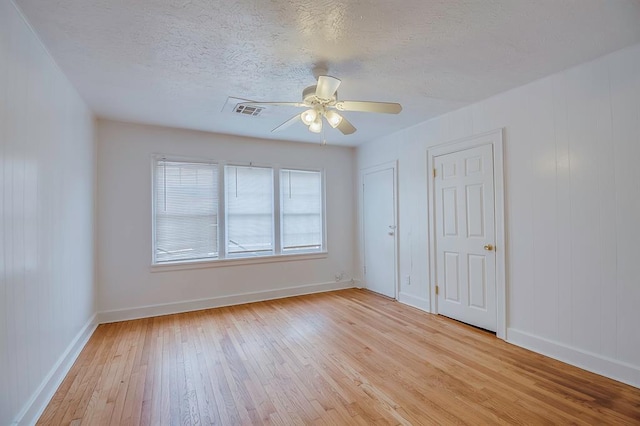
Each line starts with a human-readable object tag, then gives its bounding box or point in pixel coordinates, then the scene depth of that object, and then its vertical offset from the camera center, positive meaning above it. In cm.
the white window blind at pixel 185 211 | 404 +10
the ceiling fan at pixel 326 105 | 219 +90
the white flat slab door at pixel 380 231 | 462 -25
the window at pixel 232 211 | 409 +9
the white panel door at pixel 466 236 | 324 -26
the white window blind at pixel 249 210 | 448 +11
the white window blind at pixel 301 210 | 491 +11
